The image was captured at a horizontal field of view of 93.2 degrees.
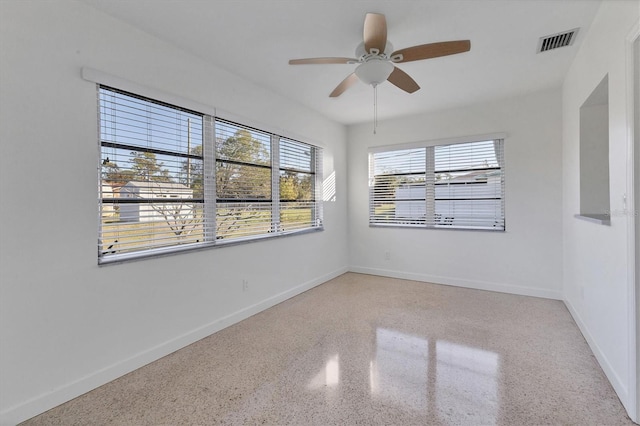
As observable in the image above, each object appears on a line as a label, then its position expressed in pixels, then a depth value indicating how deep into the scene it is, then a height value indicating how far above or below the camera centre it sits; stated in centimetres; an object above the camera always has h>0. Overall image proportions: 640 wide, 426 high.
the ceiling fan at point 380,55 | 196 +112
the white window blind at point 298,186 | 396 +37
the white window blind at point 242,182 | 306 +34
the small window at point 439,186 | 417 +37
